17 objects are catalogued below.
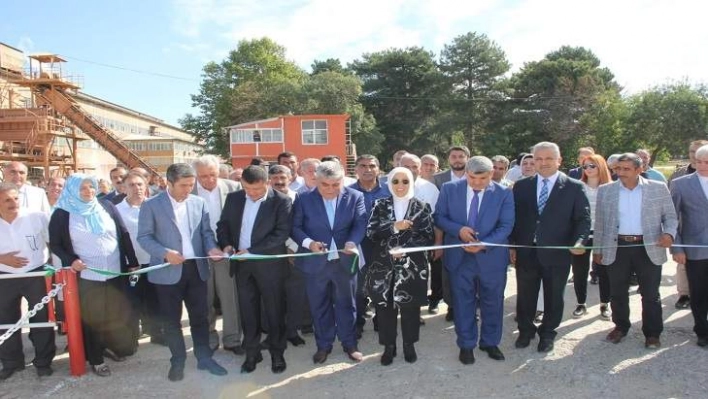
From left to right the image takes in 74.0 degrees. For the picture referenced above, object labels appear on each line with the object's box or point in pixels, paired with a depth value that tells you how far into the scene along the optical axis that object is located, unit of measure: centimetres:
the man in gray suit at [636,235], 446
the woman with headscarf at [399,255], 423
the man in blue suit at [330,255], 439
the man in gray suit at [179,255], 409
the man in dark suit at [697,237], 452
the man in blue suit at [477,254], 433
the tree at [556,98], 3694
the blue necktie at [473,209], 443
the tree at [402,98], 4356
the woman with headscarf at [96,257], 419
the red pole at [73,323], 422
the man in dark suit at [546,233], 448
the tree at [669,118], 3164
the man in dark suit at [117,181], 590
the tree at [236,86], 3962
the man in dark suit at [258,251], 430
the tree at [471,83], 4069
